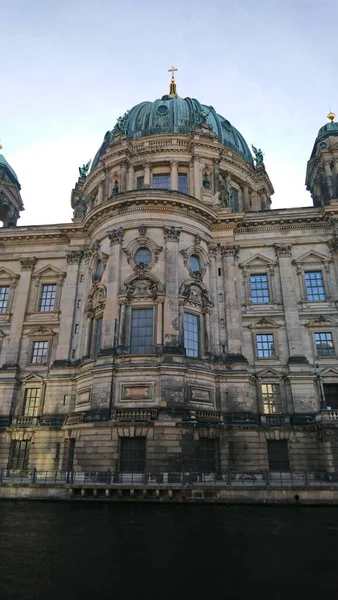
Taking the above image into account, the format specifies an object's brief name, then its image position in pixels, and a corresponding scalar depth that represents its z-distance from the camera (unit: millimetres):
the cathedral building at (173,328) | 24734
